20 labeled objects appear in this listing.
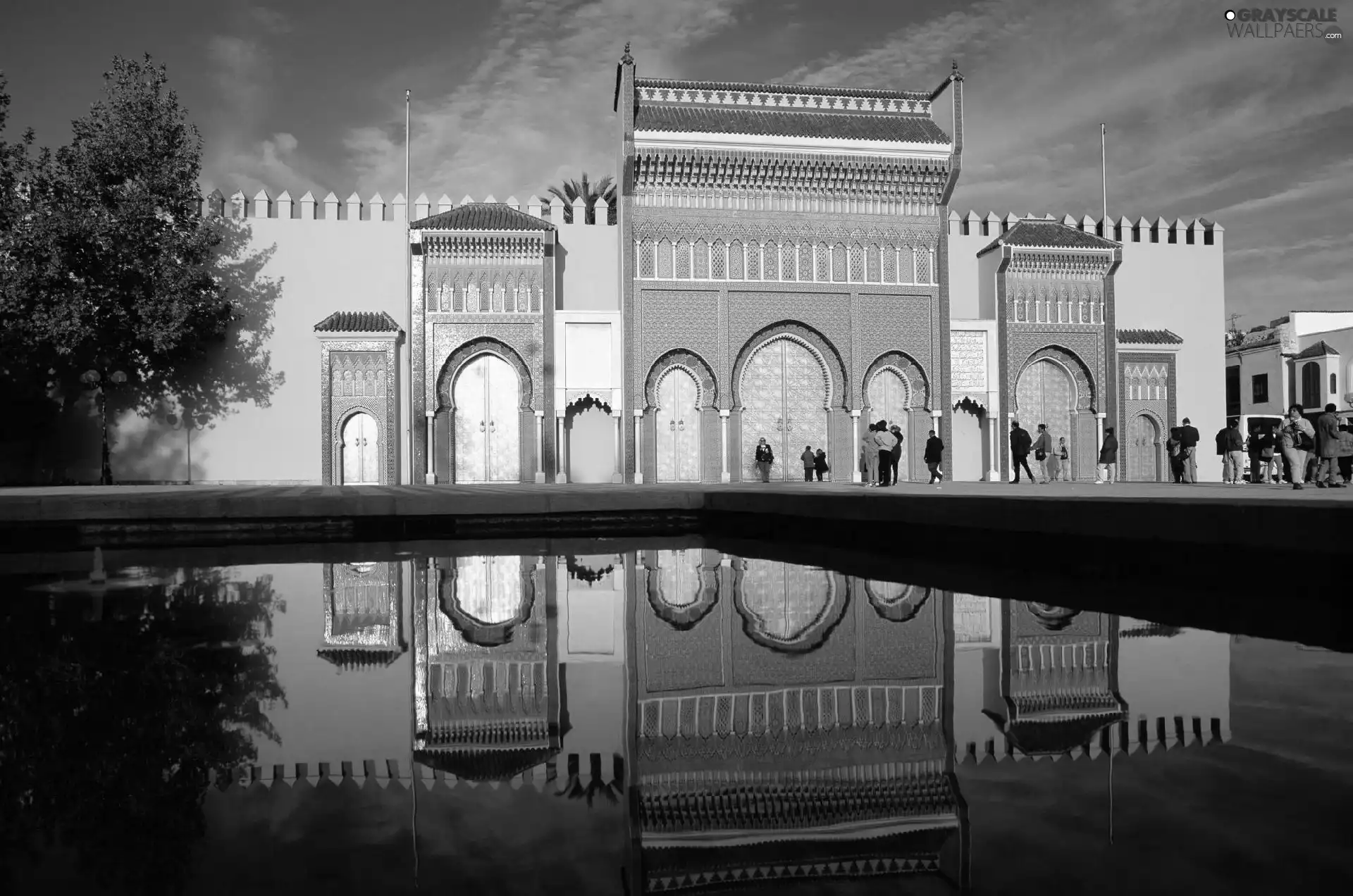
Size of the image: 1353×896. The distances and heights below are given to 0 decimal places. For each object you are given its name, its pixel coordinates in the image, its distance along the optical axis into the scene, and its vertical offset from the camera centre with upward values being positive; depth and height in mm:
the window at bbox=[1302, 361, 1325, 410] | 35094 +2341
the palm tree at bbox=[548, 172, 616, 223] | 32562 +9350
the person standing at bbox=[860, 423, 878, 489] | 15328 -19
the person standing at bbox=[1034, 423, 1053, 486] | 17344 +130
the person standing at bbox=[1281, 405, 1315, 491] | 12938 +108
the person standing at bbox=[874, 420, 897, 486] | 15211 +161
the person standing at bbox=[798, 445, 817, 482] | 20500 -128
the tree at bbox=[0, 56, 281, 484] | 18891 +4239
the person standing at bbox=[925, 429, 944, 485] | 16469 +50
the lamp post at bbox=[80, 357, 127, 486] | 18781 +1680
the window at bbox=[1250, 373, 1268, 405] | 37188 +2386
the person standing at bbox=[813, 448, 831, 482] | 20328 -176
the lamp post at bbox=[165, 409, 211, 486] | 21266 +954
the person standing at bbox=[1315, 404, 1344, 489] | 12328 +67
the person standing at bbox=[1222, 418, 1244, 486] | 16953 -40
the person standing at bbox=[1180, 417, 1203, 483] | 17828 +122
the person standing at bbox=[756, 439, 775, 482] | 20031 -52
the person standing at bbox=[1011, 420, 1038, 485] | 17109 +120
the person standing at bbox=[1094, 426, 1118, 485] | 18328 +23
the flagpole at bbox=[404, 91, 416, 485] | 20359 +3298
